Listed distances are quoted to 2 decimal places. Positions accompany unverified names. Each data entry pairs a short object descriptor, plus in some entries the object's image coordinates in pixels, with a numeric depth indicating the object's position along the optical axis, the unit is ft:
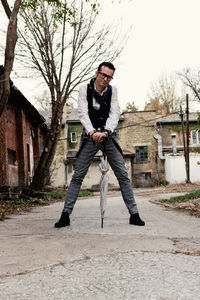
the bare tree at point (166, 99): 152.35
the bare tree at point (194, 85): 119.59
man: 15.67
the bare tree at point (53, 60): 46.42
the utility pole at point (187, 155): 102.38
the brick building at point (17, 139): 46.83
